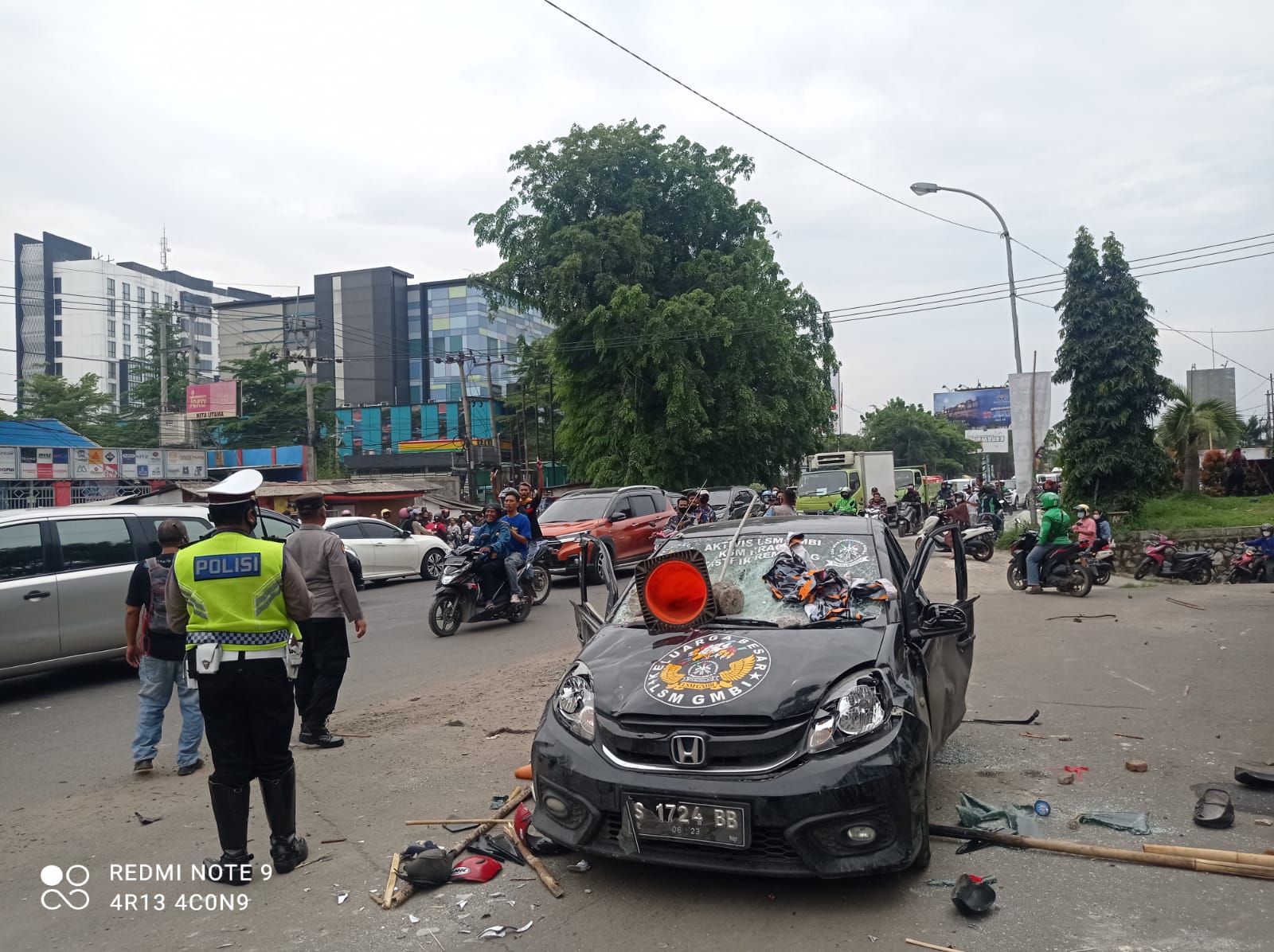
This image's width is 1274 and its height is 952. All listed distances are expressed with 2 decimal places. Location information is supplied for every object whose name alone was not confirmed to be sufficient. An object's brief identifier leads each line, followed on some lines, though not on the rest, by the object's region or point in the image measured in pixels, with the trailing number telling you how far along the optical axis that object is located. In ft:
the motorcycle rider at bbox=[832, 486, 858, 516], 89.10
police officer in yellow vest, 13.93
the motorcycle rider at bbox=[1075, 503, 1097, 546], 52.01
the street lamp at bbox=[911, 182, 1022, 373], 78.23
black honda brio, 12.14
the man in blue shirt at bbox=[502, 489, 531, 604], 41.19
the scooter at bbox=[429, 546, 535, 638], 39.70
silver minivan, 28.25
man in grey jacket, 22.00
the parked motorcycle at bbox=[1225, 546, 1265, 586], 55.16
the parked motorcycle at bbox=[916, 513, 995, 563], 69.10
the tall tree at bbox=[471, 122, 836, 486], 101.91
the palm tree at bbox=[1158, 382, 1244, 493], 80.12
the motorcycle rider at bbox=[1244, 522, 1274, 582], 54.44
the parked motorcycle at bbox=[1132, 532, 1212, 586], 55.72
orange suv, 56.75
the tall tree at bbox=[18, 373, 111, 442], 189.16
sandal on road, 15.24
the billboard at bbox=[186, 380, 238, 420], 167.94
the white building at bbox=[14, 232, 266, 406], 311.47
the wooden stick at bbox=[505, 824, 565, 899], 13.28
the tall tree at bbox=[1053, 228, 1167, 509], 70.28
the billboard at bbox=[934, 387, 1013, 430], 253.03
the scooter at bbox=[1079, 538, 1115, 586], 51.60
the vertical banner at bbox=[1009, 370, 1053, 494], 70.08
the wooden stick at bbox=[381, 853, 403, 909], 13.17
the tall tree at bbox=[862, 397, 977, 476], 262.06
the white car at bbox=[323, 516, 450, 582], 62.44
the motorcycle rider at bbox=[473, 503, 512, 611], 40.78
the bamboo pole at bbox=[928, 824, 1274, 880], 13.19
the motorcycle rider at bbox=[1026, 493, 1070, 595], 49.03
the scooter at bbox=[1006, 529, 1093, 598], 48.83
